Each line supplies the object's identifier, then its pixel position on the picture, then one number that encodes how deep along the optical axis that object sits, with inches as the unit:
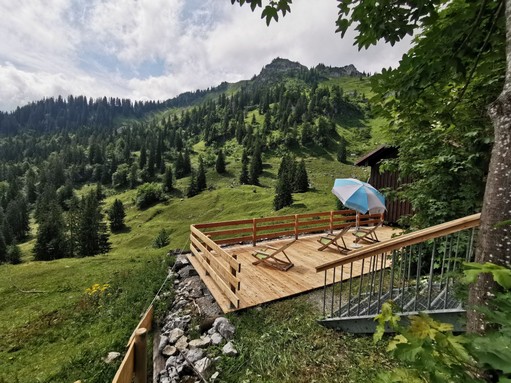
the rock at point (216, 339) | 218.8
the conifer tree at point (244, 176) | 3366.1
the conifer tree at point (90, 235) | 2130.9
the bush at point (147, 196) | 3125.0
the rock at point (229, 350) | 200.7
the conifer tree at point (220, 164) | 3762.3
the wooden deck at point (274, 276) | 272.8
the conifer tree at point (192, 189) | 3163.6
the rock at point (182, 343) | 227.1
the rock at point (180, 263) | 406.0
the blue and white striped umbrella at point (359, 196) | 387.2
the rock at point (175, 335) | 240.6
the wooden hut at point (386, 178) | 609.9
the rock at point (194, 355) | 207.9
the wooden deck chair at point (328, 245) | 425.1
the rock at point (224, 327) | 223.9
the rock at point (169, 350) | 225.9
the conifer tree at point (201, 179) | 3238.2
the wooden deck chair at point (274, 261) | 348.2
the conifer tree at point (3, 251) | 2095.2
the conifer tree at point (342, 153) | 3754.9
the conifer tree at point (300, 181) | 2311.8
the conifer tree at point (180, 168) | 3959.2
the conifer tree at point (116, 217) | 2741.1
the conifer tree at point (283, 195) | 1823.3
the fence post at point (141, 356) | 123.6
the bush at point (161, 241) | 1304.1
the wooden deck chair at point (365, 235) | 447.9
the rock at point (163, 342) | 235.5
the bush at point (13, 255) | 2026.3
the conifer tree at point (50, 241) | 1988.2
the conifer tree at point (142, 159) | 4439.0
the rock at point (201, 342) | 222.0
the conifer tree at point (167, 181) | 3408.0
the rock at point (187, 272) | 371.9
